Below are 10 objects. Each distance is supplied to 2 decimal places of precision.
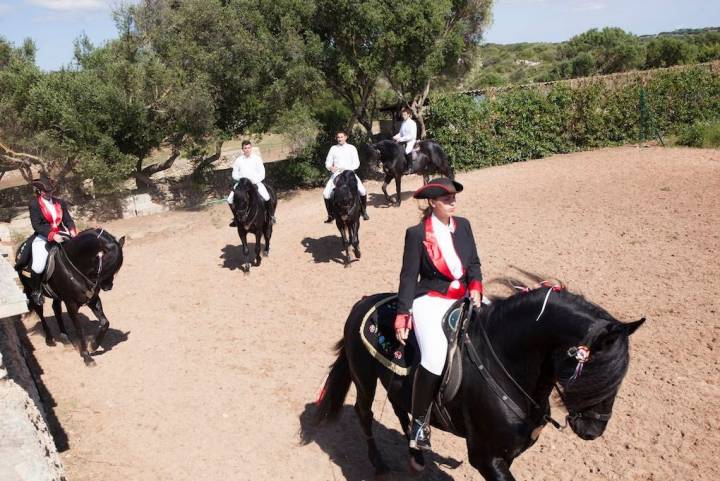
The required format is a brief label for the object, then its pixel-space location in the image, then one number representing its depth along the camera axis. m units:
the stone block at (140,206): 18.67
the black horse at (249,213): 11.67
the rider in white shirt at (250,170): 12.04
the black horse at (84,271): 8.18
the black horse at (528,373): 3.32
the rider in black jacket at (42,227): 8.71
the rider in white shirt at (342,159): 12.47
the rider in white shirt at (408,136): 16.20
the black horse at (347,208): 11.44
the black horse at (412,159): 16.08
